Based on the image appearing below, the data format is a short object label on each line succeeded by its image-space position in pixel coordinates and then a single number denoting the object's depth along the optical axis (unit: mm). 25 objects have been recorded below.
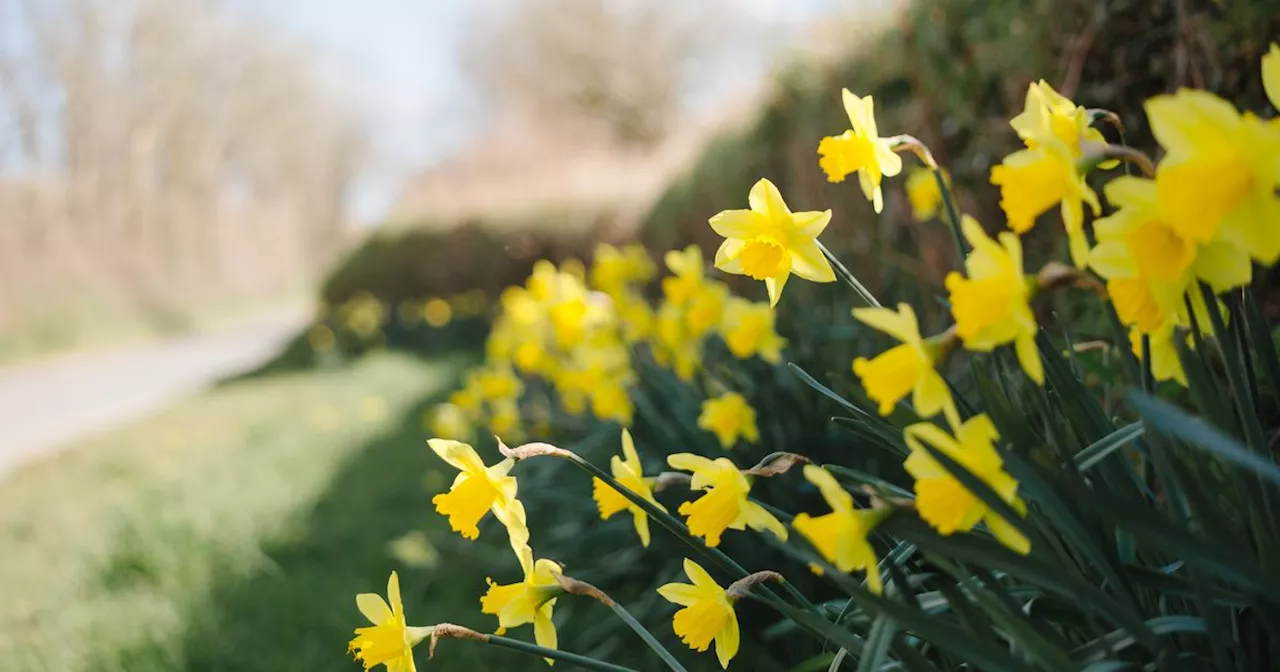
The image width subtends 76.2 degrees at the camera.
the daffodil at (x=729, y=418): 1237
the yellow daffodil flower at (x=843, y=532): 501
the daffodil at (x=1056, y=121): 592
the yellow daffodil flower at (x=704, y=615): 633
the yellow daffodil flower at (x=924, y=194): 1539
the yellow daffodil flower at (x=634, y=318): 2005
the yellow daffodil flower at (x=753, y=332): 1380
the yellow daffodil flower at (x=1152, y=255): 452
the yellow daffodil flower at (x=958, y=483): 467
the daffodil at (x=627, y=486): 725
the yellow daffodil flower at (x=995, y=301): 468
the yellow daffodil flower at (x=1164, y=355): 640
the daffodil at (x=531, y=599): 675
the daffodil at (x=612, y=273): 2109
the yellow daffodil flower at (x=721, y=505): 616
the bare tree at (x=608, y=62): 12688
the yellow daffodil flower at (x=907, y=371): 497
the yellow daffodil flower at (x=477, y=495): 663
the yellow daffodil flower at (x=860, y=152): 687
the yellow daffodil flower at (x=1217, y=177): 417
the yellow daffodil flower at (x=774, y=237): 666
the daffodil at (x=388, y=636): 655
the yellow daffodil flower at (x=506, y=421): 2131
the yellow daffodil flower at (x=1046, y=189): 499
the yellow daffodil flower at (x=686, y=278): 1615
